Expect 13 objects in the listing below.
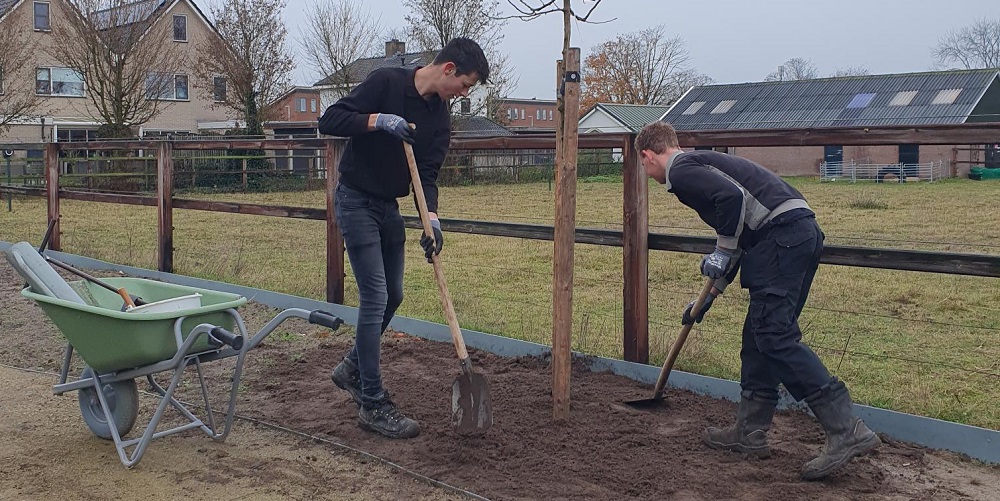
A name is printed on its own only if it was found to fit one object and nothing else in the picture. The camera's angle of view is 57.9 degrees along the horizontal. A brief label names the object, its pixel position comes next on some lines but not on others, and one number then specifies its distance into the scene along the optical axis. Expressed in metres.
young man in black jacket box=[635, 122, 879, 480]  3.62
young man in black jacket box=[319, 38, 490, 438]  4.05
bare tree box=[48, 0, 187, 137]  25.27
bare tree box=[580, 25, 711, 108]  54.09
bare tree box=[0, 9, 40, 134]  22.95
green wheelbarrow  3.73
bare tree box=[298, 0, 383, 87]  31.95
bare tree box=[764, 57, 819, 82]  75.88
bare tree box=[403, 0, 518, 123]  30.45
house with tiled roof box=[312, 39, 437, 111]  31.35
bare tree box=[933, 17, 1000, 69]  64.19
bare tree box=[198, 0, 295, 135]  30.41
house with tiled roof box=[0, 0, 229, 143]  26.66
